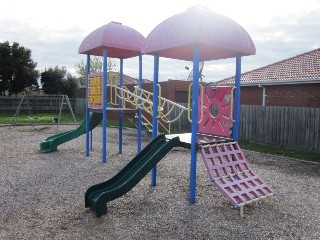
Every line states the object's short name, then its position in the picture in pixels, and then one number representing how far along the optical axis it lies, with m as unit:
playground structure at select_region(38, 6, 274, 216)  4.88
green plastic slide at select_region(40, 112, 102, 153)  9.76
